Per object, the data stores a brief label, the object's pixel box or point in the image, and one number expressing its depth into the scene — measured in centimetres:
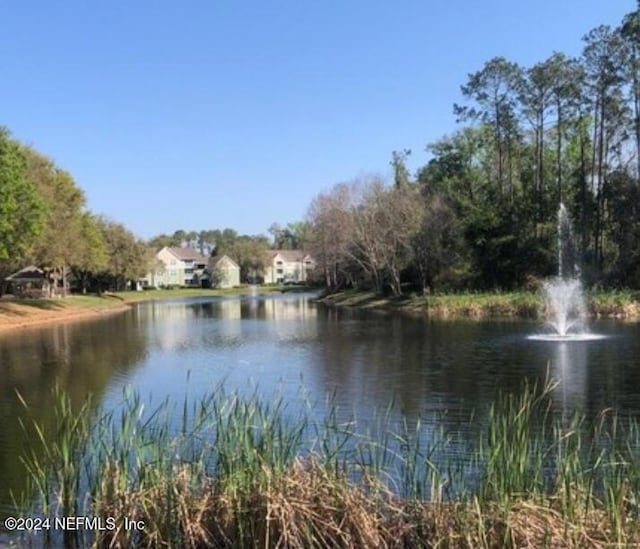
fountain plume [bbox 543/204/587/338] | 3588
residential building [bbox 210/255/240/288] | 13662
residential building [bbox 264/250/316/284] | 15555
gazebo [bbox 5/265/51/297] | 6844
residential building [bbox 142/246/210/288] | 13925
